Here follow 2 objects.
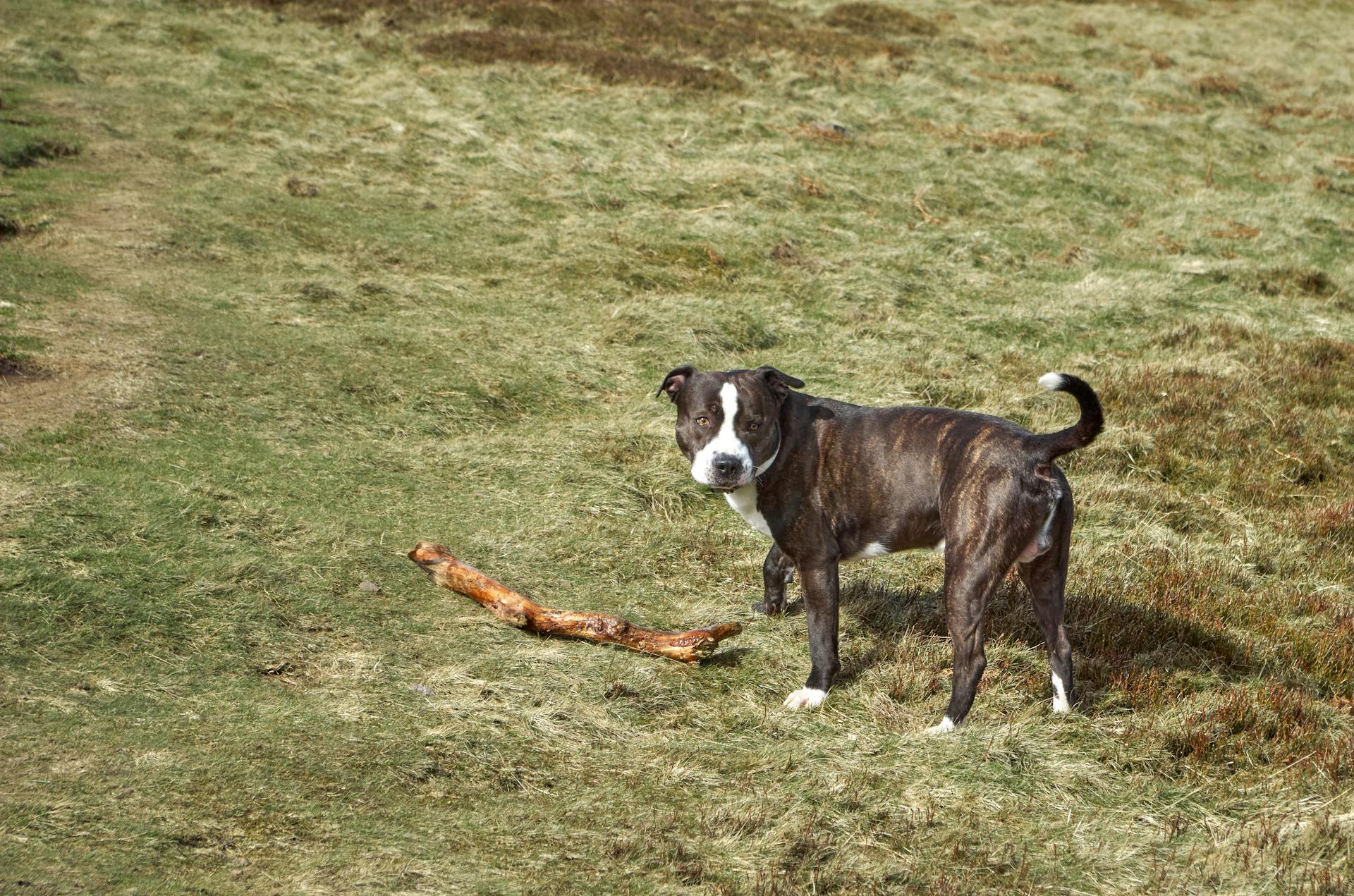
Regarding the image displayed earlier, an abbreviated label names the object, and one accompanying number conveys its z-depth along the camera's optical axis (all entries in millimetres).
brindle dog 11797
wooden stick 13344
